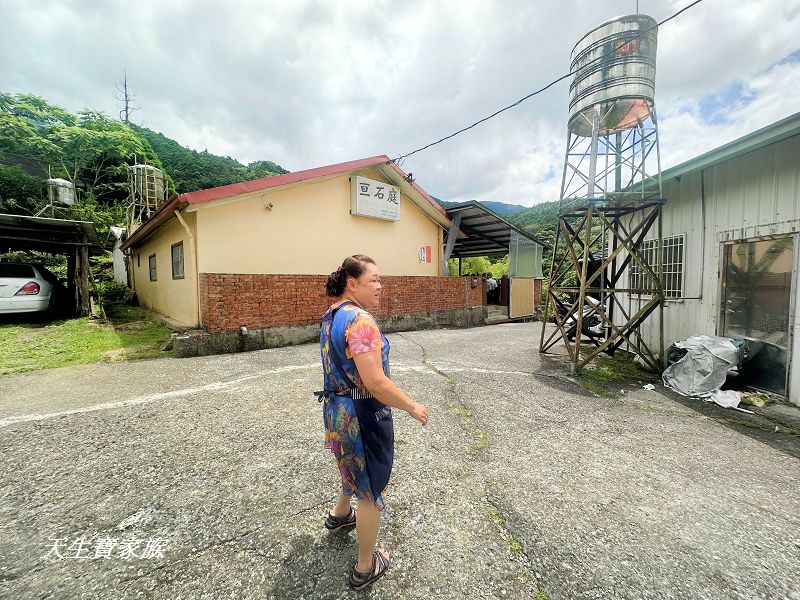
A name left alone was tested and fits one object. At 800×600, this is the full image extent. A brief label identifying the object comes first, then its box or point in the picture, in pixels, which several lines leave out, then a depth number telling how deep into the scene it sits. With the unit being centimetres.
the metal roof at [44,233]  718
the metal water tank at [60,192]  1877
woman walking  146
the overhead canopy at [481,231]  1076
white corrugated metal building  393
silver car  667
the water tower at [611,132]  501
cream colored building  682
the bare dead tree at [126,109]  3203
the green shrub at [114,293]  1261
